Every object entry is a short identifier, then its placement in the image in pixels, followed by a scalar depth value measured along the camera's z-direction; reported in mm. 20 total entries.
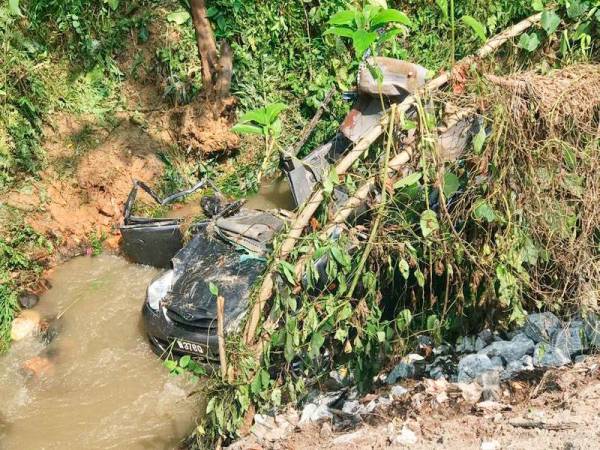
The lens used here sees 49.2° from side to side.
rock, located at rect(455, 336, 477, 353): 4280
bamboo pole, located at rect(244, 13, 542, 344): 3697
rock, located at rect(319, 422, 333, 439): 3863
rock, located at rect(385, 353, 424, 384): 4293
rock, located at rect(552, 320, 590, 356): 3990
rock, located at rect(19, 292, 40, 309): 6788
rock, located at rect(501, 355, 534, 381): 3931
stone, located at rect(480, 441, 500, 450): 3285
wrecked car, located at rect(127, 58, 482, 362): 5305
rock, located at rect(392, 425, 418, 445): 3516
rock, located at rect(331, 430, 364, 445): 3680
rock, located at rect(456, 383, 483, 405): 3773
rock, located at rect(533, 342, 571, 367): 3932
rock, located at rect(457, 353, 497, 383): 4008
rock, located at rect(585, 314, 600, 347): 3903
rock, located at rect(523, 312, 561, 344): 4094
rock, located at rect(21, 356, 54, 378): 6031
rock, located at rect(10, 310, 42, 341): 6441
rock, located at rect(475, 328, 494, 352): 4277
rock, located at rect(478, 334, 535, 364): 4078
